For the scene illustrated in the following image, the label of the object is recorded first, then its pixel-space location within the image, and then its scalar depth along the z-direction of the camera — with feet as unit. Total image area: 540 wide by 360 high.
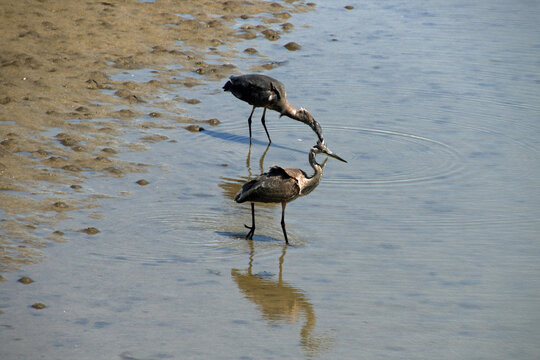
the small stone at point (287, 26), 102.83
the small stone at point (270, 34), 98.20
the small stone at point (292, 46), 94.63
